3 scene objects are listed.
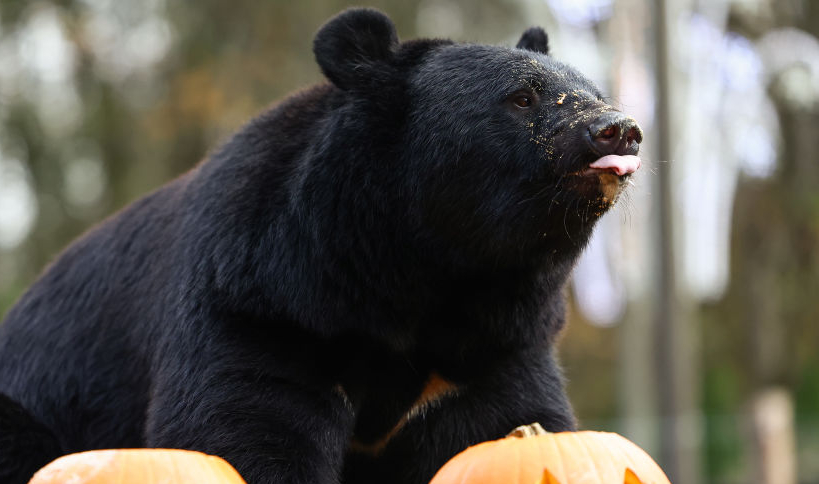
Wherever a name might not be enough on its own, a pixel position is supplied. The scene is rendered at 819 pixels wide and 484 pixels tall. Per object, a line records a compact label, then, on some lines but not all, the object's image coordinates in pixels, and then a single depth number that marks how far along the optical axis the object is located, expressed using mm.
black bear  7527
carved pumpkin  6699
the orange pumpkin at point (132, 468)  6508
